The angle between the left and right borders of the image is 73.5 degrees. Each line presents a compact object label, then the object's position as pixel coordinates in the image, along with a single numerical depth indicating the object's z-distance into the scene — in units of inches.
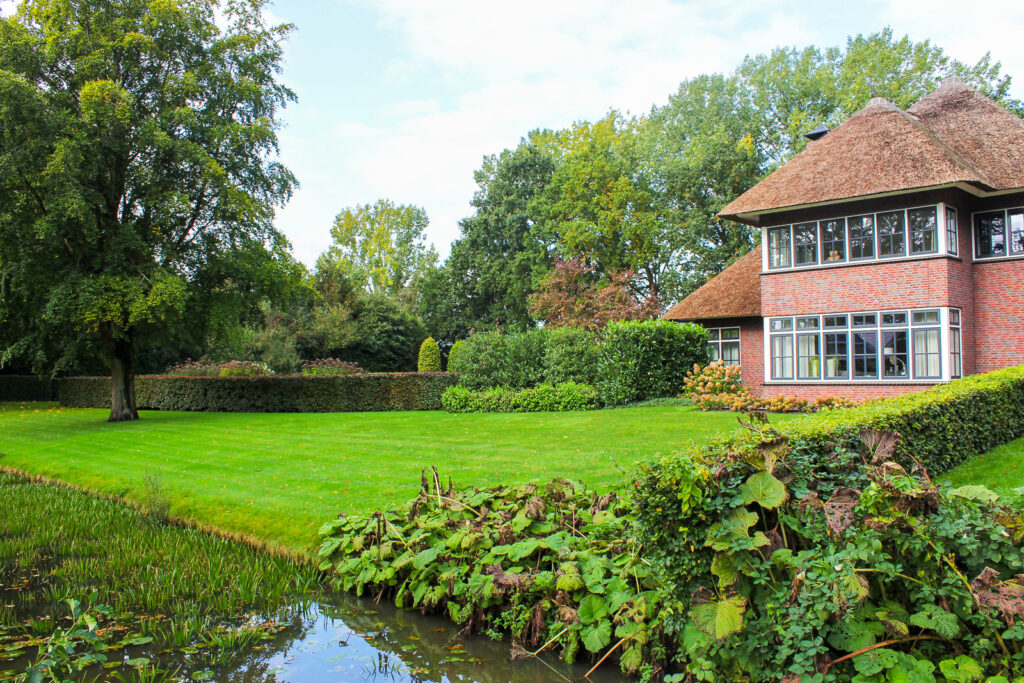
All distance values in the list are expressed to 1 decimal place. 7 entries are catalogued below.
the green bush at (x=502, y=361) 855.7
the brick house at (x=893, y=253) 684.1
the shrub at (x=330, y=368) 1104.8
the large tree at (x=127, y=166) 658.2
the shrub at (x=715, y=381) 706.2
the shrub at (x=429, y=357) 1291.8
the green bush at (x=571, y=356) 819.4
